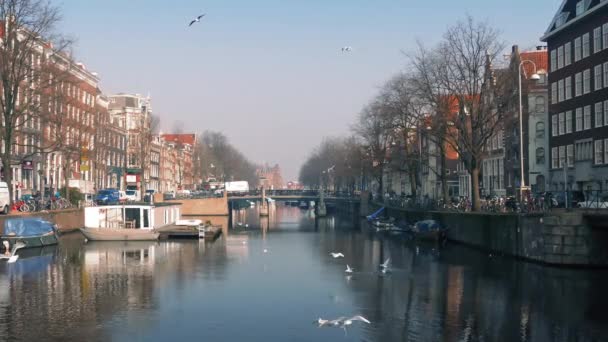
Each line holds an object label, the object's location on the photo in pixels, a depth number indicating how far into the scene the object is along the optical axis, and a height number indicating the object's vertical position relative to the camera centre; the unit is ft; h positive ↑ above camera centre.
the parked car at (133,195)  346.95 -4.22
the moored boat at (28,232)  175.32 -10.87
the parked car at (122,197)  309.71 -4.50
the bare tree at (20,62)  190.80 +32.34
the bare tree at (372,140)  320.95 +19.53
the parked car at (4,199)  191.11 -3.05
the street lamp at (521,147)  164.23 +8.06
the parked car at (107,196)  291.73 -3.90
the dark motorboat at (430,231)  218.38 -13.90
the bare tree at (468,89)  199.93 +25.61
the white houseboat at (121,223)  208.54 -10.54
